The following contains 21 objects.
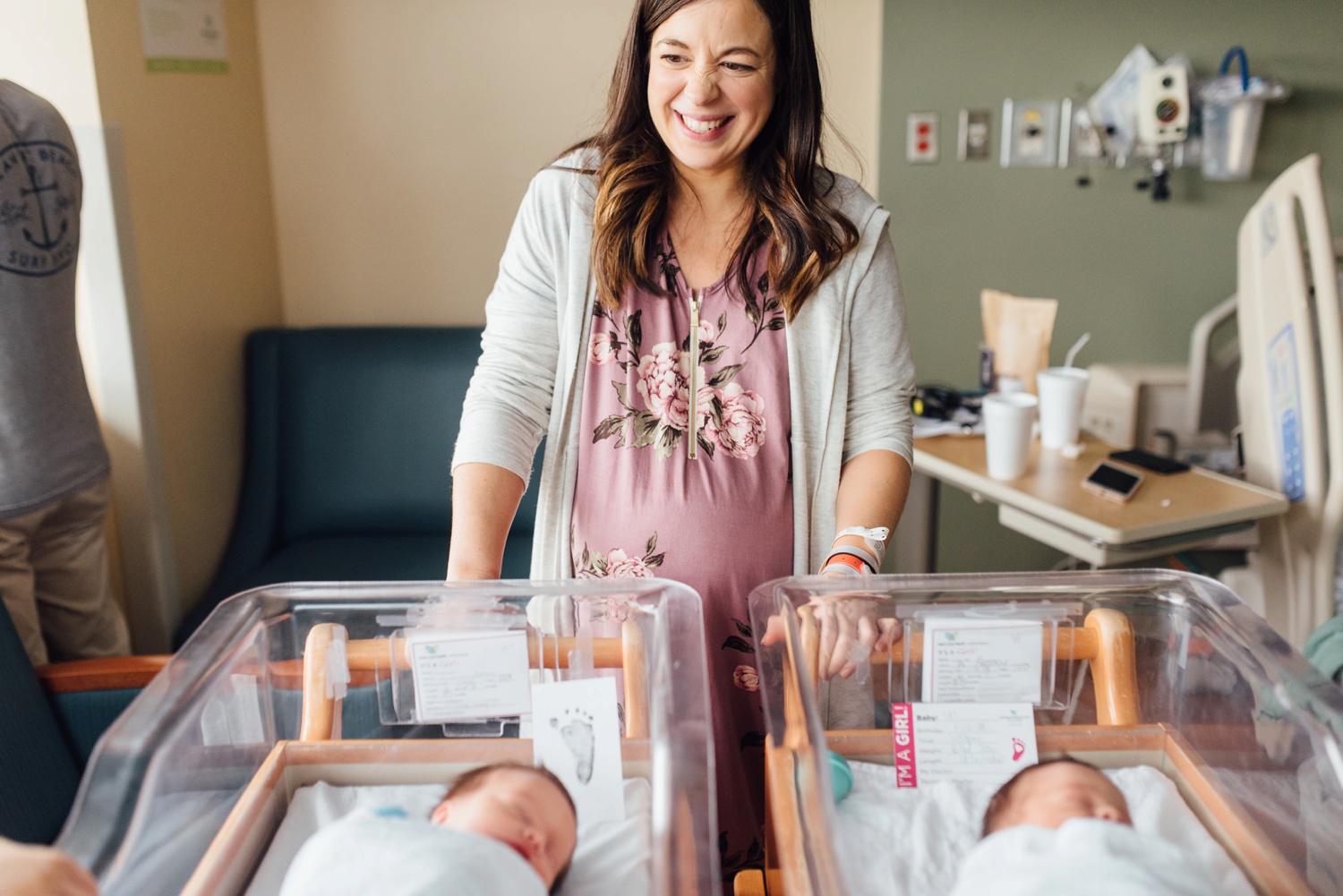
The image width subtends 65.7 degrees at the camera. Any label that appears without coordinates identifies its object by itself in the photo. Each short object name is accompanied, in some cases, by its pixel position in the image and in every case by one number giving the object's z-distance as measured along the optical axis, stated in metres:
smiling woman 1.30
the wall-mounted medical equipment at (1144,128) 2.98
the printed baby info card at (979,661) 0.93
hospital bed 2.04
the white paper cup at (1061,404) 2.39
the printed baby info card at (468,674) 0.90
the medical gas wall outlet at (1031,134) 3.10
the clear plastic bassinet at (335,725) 0.73
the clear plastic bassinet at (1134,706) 0.79
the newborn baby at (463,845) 0.69
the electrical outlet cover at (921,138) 3.08
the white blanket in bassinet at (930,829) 0.77
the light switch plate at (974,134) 3.09
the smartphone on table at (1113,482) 2.13
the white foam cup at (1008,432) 2.19
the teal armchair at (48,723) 1.61
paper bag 2.64
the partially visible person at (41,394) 1.73
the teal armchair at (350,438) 2.76
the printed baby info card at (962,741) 0.89
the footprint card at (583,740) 0.83
